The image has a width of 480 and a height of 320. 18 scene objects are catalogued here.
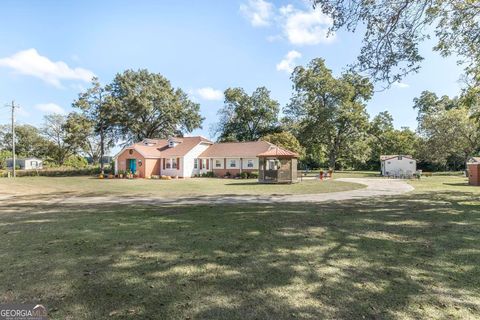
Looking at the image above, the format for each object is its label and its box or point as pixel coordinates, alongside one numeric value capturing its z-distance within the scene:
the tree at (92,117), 42.25
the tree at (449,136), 45.47
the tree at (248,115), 53.06
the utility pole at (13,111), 36.41
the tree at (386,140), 54.09
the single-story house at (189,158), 37.31
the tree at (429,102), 61.13
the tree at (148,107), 44.84
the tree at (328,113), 47.84
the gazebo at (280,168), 26.55
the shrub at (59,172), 38.88
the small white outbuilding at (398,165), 42.81
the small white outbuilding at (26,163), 57.02
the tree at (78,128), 41.59
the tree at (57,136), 62.03
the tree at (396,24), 10.94
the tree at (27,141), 67.12
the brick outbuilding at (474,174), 24.41
